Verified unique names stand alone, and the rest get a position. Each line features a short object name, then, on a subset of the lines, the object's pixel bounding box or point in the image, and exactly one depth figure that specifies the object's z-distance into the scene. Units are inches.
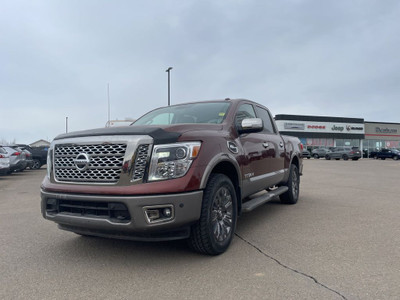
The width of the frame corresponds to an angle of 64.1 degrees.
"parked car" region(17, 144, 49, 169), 771.8
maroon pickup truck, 118.5
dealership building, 2015.3
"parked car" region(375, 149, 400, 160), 1445.1
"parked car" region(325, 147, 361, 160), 1346.2
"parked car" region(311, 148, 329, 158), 1595.1
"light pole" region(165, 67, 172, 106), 901.5
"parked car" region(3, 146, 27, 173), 568.4
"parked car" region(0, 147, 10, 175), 510.3
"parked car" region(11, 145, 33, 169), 613.3
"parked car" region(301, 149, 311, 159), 1562.7
